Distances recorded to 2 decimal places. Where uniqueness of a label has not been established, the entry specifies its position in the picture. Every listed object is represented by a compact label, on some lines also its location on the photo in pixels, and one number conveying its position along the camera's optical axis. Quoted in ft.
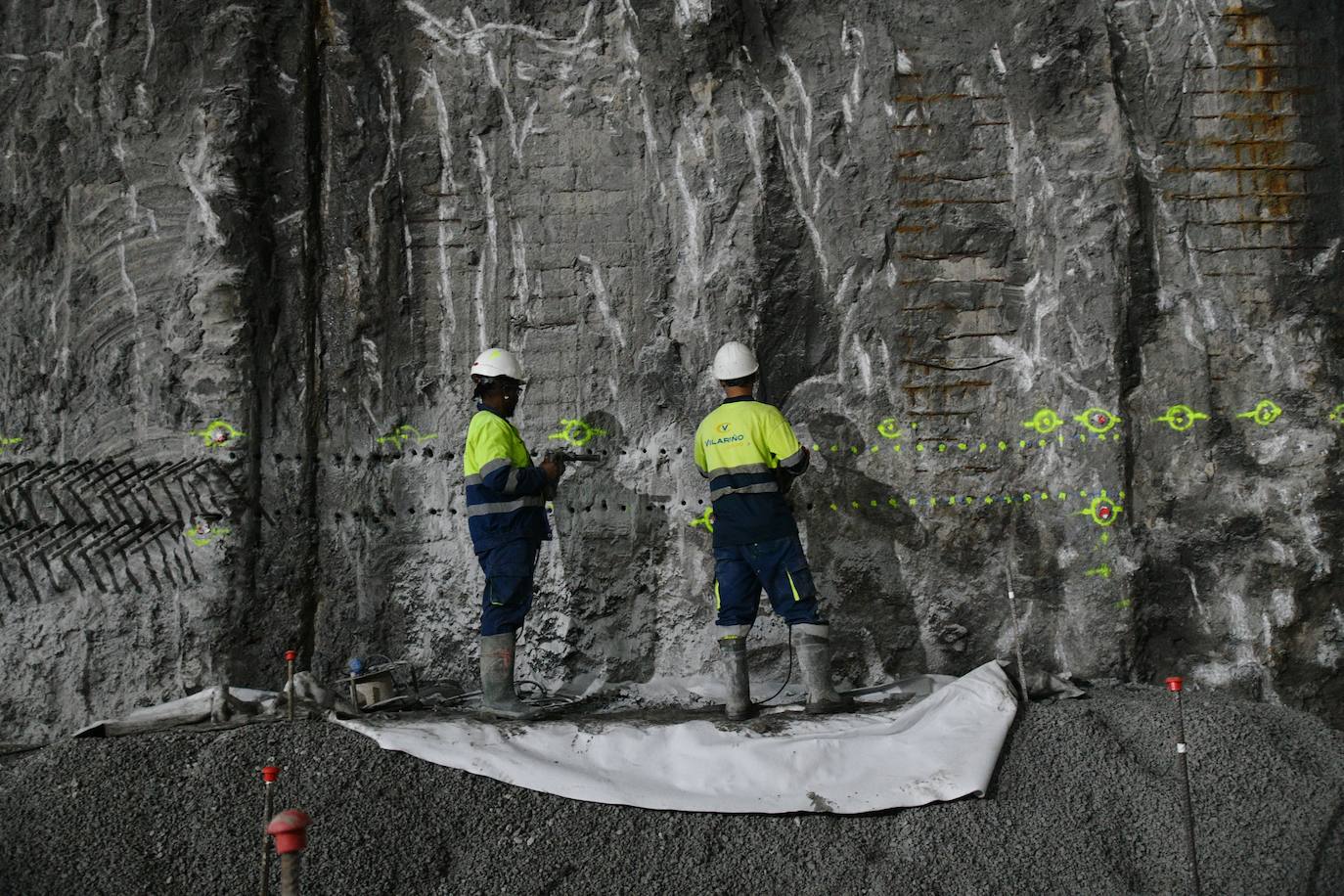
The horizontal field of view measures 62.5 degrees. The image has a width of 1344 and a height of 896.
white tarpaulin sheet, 12.55
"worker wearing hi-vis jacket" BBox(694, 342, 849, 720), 15.30
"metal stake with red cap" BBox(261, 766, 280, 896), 9.37
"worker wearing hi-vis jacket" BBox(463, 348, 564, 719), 15.21
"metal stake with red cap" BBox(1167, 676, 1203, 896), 10.40
